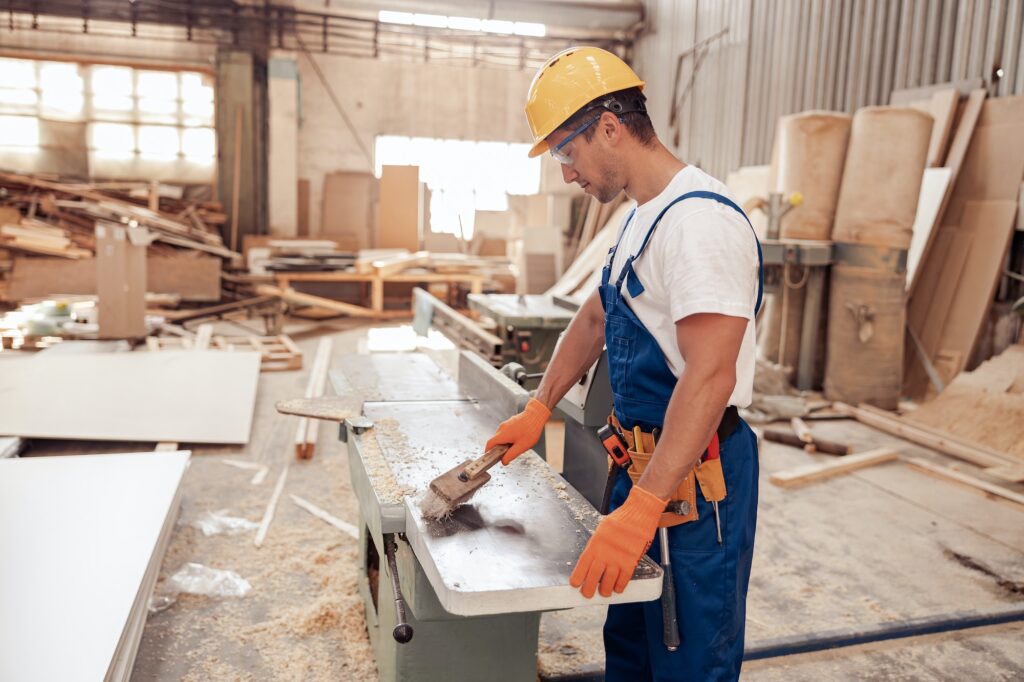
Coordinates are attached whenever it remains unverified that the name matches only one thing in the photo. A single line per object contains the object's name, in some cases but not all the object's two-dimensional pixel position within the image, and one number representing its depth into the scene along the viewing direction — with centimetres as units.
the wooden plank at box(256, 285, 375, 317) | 841
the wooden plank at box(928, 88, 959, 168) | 567
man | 141
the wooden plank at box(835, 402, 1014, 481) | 451
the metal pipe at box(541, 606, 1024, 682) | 254
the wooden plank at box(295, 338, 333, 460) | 437
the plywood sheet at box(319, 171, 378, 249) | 1070
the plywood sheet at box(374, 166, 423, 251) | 1053
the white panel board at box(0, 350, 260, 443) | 423
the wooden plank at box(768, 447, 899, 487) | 417
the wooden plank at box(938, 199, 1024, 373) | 543
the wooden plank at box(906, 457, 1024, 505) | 395
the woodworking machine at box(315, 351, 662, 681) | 136
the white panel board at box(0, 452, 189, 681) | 198
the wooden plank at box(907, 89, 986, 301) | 554
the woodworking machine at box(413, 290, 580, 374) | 450
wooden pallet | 634
